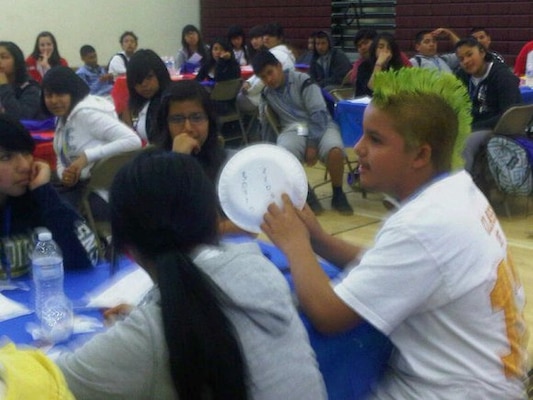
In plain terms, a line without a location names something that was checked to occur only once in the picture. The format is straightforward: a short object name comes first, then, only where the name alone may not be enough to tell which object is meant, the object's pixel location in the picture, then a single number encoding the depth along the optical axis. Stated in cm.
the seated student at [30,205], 194
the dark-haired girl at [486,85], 471
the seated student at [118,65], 779
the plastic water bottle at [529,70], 588
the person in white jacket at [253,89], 637
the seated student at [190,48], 868
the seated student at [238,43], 865
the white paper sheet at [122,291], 163
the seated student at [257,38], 786
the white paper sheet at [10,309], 158
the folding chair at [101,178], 318
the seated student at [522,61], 674
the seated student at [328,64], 772
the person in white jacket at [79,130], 339
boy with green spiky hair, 130
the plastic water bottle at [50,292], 148
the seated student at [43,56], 791
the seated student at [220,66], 706
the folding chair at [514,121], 441
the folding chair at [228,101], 648
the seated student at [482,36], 697
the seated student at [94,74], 726
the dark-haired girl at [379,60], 566
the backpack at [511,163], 438
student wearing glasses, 255
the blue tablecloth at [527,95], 548
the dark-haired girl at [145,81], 386
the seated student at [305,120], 483
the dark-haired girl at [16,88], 460
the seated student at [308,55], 825
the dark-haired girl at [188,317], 106
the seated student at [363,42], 688
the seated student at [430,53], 638
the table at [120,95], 589
